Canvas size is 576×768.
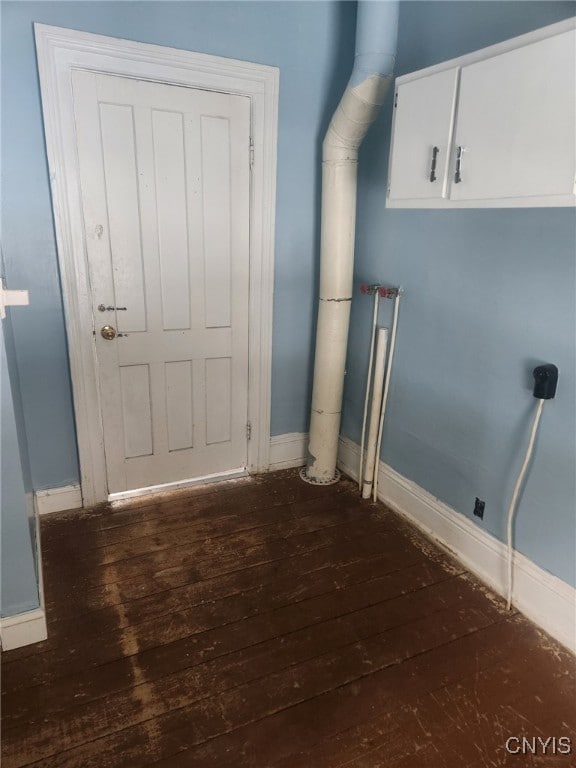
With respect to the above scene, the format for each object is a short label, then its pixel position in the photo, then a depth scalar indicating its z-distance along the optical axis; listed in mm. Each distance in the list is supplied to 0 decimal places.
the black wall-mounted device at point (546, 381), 1742
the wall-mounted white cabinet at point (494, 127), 1479
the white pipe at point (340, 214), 2127
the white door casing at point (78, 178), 2049
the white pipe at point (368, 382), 2635
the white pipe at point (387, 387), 2510
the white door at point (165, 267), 2221
